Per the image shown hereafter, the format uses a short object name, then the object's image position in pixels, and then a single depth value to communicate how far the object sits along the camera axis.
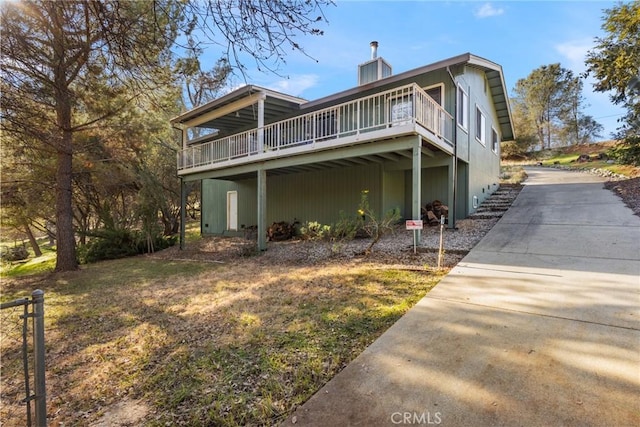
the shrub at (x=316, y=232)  8.53
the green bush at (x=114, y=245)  11.81
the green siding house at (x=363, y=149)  8.06
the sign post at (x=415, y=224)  6.27
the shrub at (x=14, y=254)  19.25
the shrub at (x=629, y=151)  11.89
